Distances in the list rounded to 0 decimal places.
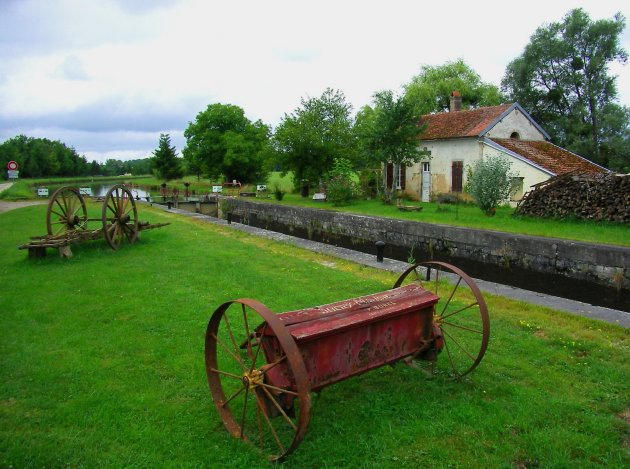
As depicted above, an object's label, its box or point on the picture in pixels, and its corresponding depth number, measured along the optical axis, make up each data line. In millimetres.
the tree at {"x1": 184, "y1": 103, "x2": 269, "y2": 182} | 39375
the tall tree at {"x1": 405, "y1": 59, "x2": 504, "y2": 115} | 33938
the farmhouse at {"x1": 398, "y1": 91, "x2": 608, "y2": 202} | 18750
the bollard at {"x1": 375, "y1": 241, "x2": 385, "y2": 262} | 10375
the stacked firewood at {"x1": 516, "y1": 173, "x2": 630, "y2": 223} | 13398
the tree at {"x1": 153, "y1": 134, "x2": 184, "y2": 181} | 53406
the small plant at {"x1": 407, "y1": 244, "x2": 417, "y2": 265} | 14469
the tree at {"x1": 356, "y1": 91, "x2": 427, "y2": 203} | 20266
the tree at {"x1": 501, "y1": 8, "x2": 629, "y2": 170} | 25234
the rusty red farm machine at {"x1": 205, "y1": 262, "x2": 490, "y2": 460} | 3328
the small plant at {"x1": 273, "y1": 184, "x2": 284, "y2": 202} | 26938
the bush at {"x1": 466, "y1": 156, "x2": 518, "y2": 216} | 16031
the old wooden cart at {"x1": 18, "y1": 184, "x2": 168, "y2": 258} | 9961
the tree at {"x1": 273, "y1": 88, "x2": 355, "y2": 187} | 24203
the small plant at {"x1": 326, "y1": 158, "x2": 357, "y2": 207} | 21984
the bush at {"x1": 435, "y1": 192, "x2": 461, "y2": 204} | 20970
